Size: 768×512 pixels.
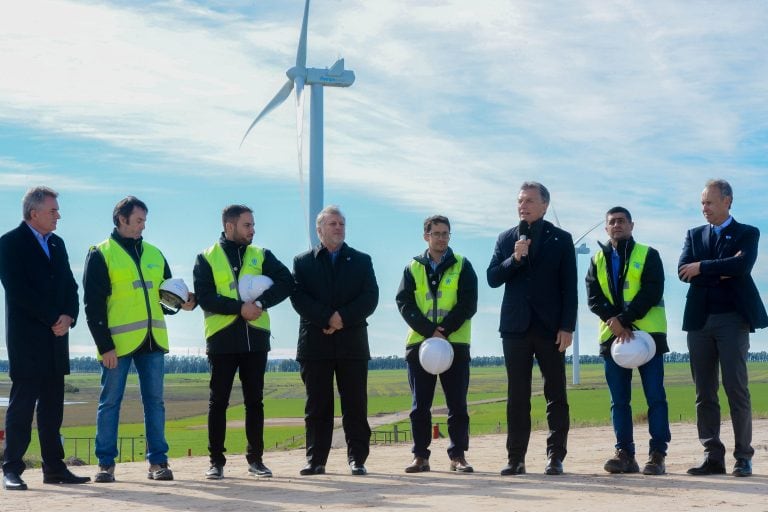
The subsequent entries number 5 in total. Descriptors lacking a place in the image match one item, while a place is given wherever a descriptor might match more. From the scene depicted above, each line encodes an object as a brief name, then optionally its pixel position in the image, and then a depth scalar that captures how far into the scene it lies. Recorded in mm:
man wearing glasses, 8844
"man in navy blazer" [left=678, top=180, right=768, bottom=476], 8273
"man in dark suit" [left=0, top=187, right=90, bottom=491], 8039
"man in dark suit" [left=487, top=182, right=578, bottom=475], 8438
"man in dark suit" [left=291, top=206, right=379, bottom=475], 8805
